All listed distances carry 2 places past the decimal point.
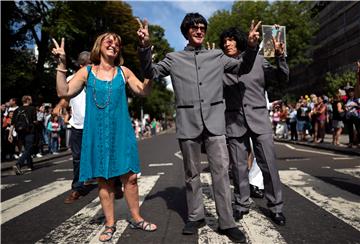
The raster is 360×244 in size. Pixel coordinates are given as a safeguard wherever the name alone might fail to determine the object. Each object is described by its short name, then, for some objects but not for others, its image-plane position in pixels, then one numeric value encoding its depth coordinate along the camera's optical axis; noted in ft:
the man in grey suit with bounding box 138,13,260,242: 11.75
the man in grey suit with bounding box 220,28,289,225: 13.38
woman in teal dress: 12.00
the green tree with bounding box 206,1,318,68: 126.31
